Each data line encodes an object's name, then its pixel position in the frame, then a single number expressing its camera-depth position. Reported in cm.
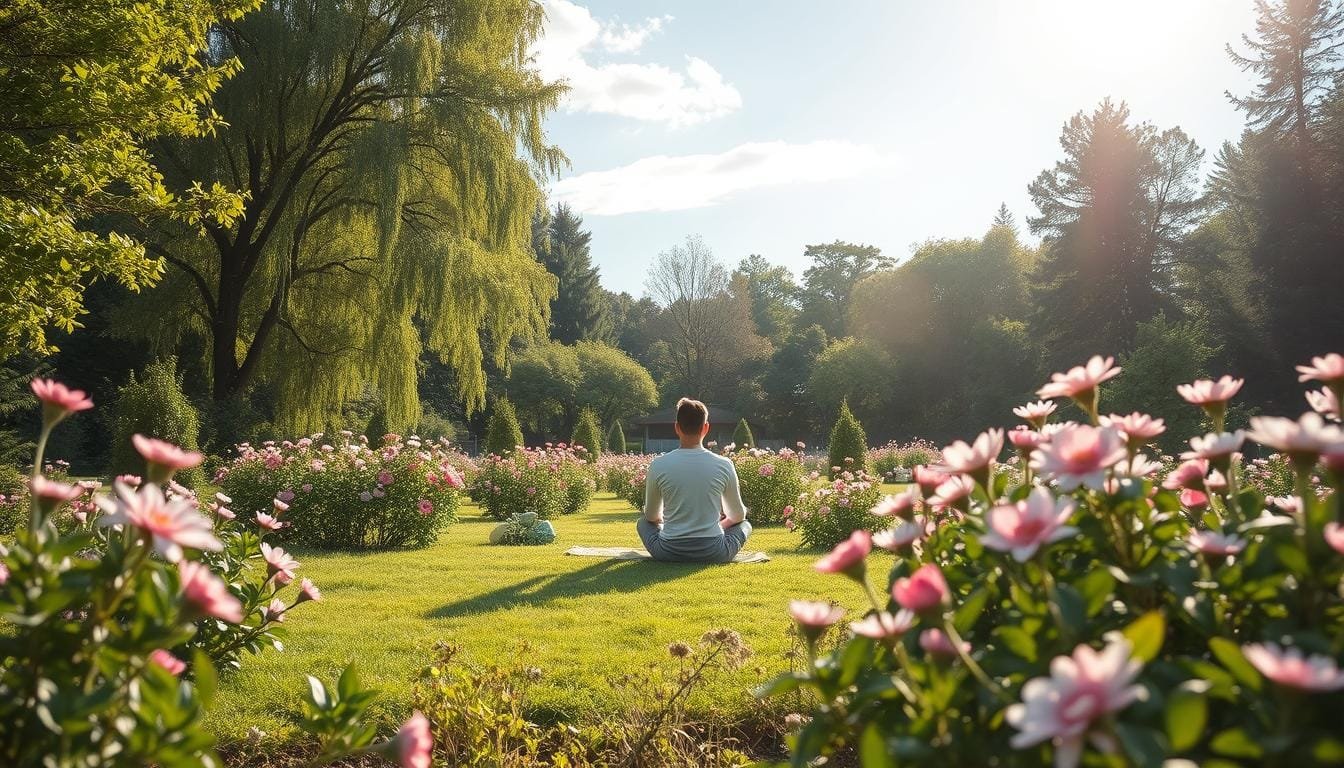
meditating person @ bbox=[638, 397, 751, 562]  617
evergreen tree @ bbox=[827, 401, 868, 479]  1564
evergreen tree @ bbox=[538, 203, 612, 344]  4350
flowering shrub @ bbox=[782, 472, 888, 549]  802
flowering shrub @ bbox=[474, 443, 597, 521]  1143
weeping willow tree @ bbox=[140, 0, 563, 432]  1230
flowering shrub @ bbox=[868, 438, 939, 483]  2014
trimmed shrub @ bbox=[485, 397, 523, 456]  1648
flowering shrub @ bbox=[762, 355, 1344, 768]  73
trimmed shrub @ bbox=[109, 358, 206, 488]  1122
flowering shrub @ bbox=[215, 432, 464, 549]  810
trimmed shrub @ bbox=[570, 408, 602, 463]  2041
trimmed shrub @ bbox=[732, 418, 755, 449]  1896
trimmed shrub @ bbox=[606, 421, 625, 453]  2504
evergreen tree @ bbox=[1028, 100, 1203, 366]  2505
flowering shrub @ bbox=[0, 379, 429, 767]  97
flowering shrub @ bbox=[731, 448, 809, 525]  1061
